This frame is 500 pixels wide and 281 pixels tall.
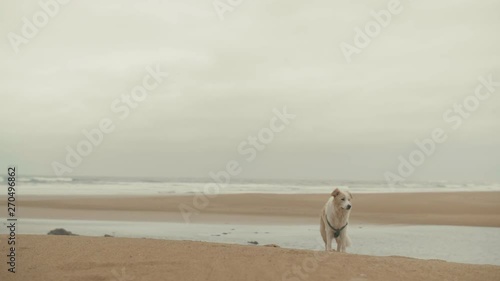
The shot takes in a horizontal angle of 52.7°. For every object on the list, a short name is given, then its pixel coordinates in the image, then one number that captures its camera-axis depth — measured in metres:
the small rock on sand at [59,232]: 9.84
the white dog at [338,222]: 9.16
